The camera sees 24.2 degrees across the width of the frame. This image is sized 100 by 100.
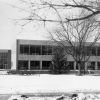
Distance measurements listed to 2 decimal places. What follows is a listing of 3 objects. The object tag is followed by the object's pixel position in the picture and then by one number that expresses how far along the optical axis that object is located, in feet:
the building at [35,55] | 188.75
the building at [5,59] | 195.93
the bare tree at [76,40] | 110.42
